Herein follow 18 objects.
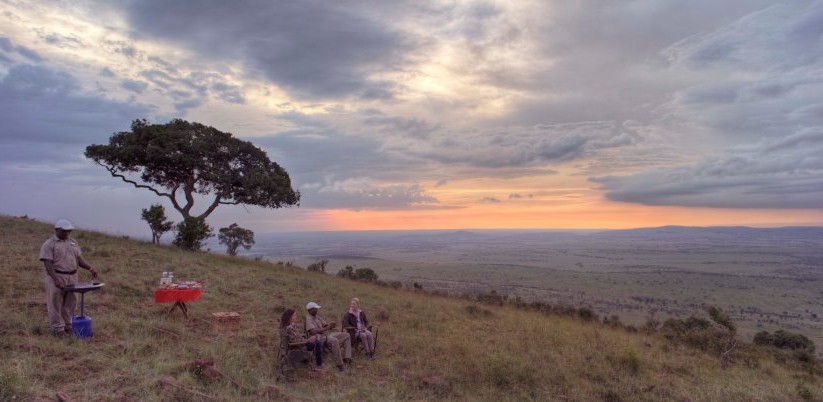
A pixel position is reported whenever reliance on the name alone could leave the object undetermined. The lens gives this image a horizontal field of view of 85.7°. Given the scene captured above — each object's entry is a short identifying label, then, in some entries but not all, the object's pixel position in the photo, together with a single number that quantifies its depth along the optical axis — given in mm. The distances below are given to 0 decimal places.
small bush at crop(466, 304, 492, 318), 16016
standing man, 7340
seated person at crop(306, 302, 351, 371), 8641
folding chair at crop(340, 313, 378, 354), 9698
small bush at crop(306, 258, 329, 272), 26670
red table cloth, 9445
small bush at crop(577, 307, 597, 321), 18930
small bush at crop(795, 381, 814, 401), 9930
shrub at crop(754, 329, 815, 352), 18430
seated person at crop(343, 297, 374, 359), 9586
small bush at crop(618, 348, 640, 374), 10320
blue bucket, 7414
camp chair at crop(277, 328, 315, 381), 8057
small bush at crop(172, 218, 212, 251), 23062
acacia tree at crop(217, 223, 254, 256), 31219
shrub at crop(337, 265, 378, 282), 26266
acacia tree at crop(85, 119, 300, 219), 24562
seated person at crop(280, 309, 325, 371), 8156
